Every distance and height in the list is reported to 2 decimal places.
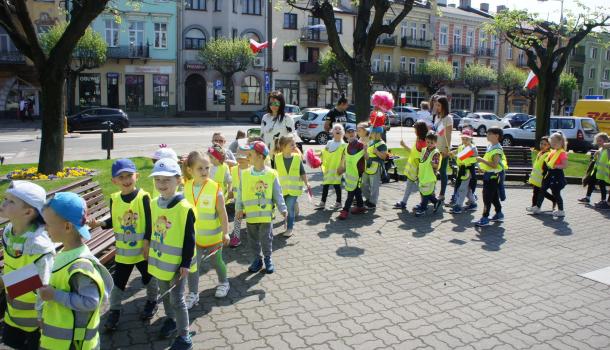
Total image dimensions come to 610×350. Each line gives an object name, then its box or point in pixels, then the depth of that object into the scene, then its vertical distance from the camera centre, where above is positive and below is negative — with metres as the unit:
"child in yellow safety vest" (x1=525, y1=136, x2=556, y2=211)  9.20 -0.90
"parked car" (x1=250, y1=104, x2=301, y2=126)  33.78 +0.15
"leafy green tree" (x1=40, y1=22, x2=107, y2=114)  34.00 +4.07
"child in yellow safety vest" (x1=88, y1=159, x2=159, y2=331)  4.37 -0.98
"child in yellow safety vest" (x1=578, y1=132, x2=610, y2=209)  10.05 -0.92
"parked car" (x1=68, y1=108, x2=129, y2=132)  27.16 -0.41
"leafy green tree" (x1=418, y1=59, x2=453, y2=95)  51.38 +4.56
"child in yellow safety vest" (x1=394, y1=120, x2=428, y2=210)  9.39 -0.69
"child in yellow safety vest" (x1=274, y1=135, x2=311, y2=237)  7.53 -0.86
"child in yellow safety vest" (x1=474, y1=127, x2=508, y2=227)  8.23 -0.81
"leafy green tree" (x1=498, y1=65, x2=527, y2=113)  54.41 +4.37
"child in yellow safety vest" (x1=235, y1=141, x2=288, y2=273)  5.83 -0.97
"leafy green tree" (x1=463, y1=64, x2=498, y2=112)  53.81 +4.50
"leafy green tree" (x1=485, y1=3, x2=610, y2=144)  18.83 +2.97
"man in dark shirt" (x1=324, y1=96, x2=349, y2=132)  10.48 +0.05
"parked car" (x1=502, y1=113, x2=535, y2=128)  33.72 +0.09
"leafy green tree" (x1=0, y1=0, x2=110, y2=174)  11.02 +1.17
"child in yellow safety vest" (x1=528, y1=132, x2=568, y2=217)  8.90 -0.82
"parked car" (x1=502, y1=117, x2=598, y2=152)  21.81 -0.35
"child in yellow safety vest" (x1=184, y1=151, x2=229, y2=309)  4.91 -0.95
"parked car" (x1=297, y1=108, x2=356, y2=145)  22.94 -0.53
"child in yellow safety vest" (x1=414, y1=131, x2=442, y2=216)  8.91 -0.89
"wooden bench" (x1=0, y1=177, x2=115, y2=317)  5.30 -1.27
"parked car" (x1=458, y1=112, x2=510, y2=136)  34.91 -0.11
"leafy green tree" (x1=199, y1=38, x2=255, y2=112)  40.12 +4.60
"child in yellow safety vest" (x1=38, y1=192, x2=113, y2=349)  3.04 -1.02
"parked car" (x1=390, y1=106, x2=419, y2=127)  38.91 +0.15
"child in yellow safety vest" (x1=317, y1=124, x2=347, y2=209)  8.73 -0.70
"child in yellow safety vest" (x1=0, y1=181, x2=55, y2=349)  3.29 -0.92
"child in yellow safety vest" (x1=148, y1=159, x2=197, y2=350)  4.07 -1.02
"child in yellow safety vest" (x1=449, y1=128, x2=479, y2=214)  9.10 -0.93
